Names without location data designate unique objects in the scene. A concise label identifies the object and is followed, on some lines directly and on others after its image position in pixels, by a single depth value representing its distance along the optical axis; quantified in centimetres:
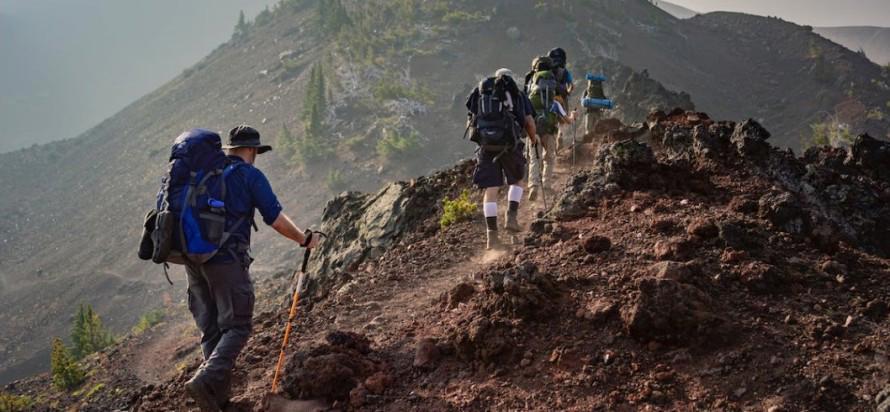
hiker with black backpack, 789
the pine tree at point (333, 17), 8788
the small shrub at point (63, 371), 2223
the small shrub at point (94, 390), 1952
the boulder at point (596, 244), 616
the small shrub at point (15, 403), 1984
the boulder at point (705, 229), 581
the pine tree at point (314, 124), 6669
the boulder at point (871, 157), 954
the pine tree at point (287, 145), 6706
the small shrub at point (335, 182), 5778
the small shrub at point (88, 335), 3234
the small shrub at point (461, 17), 8400
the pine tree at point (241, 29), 11356
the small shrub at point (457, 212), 1018
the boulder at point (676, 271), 506
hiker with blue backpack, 482
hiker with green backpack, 1039
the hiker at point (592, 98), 1399
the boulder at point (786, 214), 596
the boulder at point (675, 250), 566
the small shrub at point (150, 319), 3478
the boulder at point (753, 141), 780
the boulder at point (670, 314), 447
